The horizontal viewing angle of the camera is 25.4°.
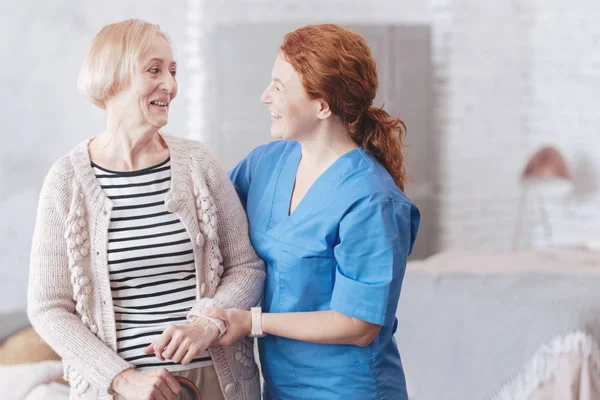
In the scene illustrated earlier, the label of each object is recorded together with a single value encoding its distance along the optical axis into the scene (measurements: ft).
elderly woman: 8.85
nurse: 9.14
